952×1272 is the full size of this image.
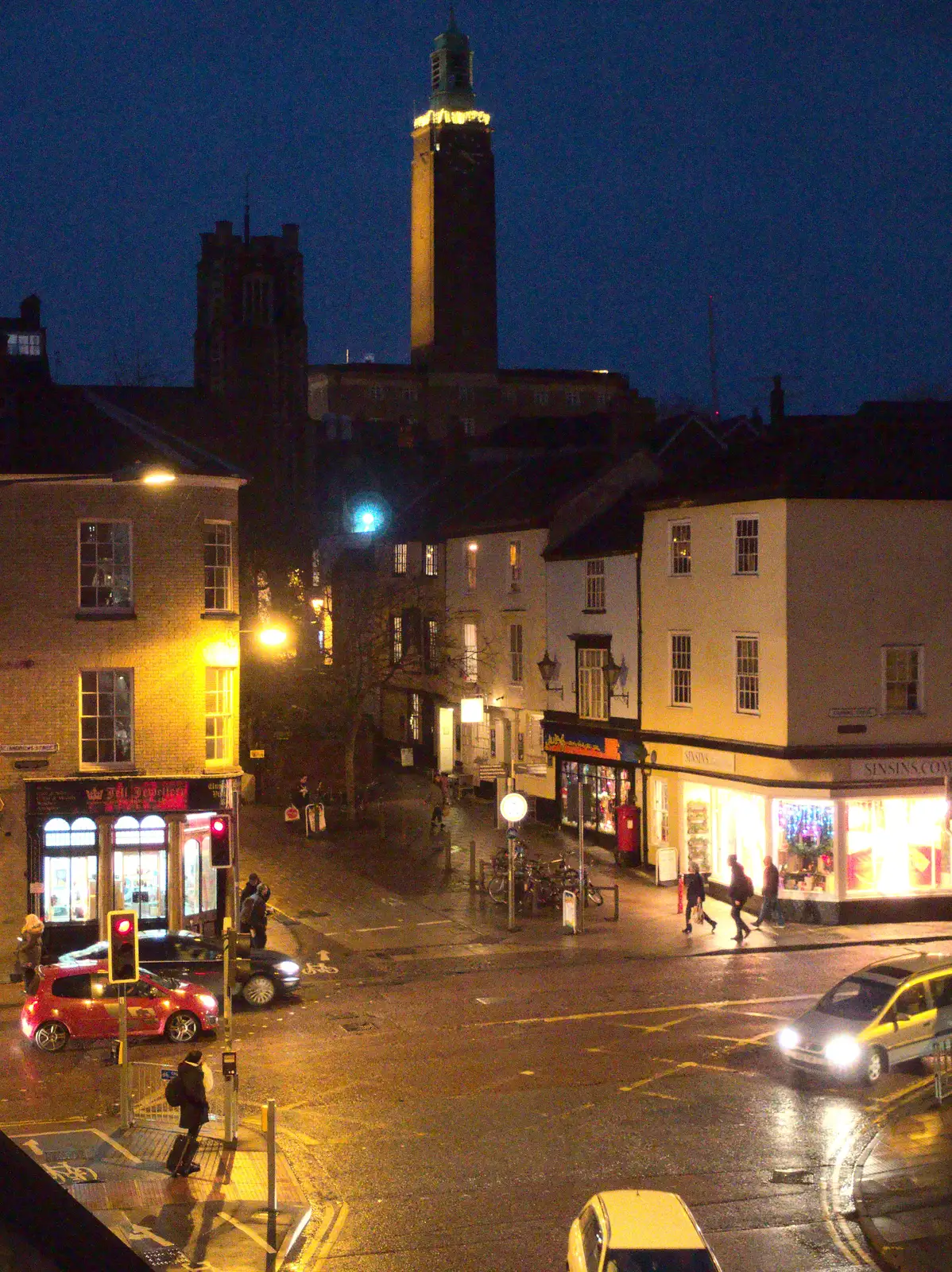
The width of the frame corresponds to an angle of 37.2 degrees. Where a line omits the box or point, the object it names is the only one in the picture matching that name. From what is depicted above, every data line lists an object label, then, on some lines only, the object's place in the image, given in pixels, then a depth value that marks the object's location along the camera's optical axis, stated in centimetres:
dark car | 2480
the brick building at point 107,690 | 3042
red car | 2242
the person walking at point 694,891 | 3084
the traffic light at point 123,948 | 1806
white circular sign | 3161
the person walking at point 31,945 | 2594
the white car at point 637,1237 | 1141
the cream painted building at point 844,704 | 3288
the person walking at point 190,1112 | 1596
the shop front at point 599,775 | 3984
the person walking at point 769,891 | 3156
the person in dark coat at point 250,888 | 2908
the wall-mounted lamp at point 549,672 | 4431
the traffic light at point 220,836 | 3086
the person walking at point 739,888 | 3075
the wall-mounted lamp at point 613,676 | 3972
